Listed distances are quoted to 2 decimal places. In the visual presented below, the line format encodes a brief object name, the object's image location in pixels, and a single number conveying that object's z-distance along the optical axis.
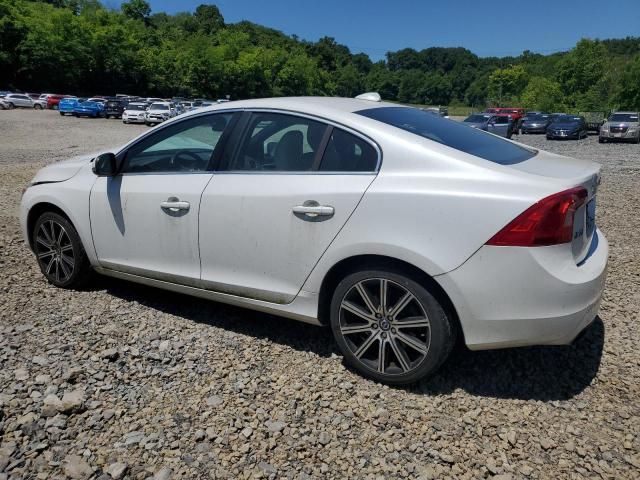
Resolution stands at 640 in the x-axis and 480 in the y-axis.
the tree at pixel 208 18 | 133.38
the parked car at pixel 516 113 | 38.50
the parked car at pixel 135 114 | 35.75
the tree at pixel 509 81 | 108.25
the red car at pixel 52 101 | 47.91
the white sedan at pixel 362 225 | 2.64
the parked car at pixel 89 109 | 39.62
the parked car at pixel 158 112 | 34.59
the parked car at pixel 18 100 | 45.03
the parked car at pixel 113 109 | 40.72
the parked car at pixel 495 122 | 30.27
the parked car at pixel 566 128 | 31.38
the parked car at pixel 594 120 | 42.33
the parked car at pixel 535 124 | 38.06
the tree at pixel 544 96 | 70.81
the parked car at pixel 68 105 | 40.16
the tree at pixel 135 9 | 107.84
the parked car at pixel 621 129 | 27.31
